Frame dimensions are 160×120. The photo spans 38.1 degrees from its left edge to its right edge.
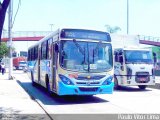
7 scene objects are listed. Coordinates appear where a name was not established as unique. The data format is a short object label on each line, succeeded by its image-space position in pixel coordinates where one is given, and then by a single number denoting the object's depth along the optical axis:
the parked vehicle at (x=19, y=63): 47.52
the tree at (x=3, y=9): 6.69
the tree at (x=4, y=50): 43.55
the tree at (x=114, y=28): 64.47
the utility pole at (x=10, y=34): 20.22
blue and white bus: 9.19
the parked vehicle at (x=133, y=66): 13.24
